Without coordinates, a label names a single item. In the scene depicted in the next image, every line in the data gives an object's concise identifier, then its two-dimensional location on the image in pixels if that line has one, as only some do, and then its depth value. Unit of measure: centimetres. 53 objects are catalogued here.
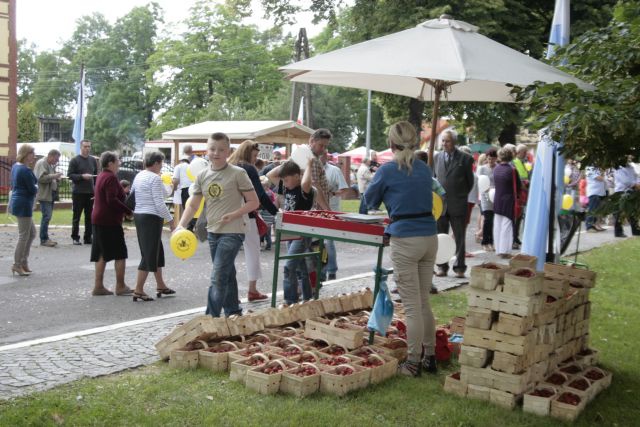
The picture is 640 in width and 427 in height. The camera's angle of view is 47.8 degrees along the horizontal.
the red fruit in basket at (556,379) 554
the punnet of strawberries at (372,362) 571
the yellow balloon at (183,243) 720
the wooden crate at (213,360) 578
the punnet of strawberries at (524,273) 538
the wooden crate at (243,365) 550
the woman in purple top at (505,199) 1284
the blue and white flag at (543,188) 854
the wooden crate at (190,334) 610
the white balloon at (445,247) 848
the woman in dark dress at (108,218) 907
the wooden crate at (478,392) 526
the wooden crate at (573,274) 627
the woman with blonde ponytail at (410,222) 562
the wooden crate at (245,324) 638
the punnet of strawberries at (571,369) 578
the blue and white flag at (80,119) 2481
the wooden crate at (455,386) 536
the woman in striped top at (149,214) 873
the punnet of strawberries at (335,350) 604
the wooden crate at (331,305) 721
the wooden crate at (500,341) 515
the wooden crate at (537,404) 505
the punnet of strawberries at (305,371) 538
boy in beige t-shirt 668
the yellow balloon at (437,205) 862
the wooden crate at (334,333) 606
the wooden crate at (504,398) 515
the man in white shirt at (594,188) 1709
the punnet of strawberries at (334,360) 571
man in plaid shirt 843
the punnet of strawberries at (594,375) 572
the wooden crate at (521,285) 514
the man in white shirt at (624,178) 1580
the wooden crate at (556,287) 575
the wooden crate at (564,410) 497
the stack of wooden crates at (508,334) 517
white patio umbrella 598
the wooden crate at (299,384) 519
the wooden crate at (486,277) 529
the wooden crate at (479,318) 533
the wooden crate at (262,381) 522
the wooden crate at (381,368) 552
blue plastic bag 600
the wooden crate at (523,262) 576
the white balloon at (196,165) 1405
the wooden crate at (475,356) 531
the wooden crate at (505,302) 517
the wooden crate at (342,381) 524
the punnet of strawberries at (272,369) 542
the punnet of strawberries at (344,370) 547
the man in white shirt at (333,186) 936
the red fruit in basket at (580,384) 544
